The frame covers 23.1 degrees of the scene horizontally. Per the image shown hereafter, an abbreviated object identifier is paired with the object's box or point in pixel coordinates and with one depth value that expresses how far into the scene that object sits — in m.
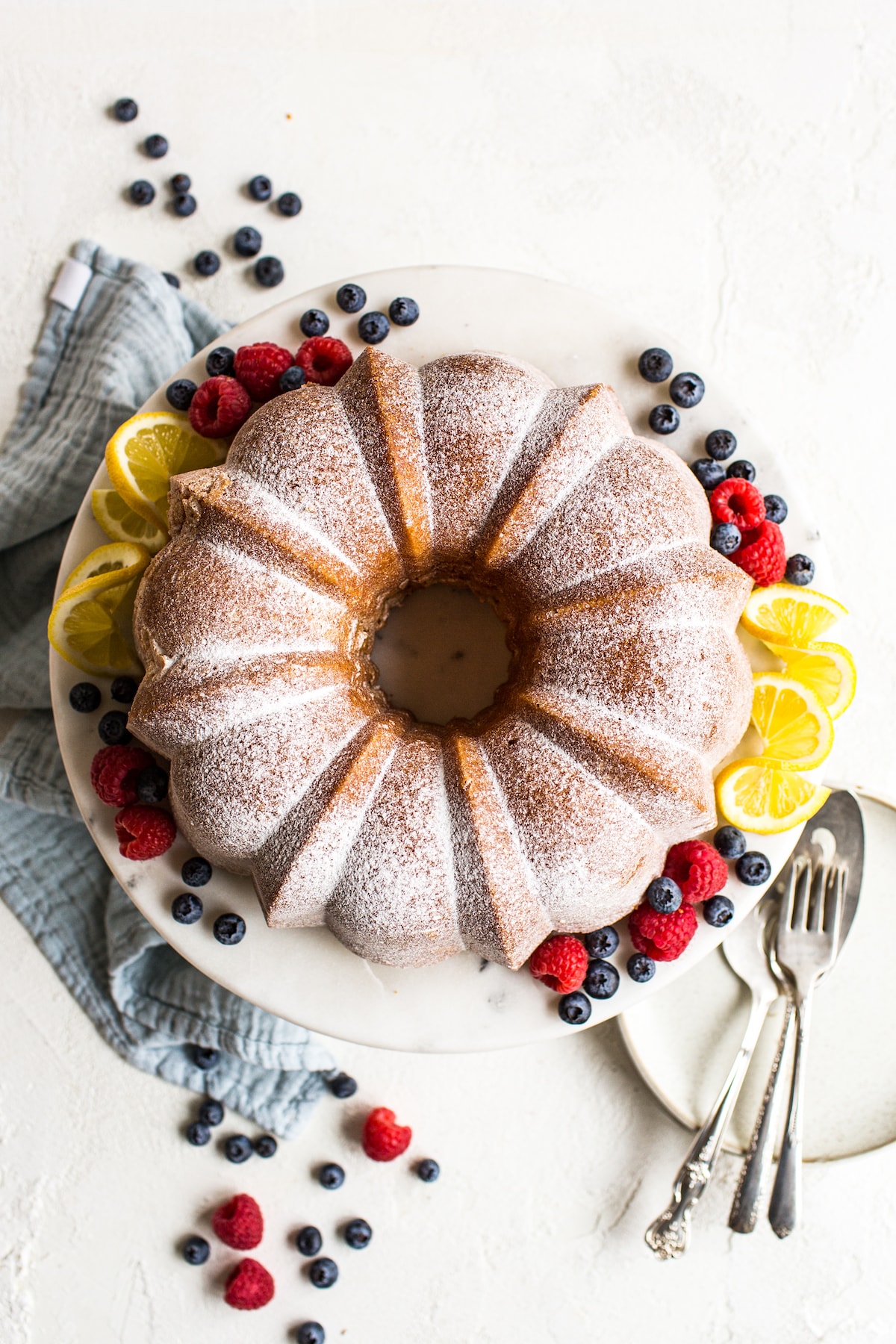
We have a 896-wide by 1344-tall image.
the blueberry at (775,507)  0.93
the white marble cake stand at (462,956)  0.91
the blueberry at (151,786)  0.91
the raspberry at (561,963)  0.90
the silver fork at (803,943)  0.99
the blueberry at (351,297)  0.93
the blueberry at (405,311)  0.93
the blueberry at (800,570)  0.92
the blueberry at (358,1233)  1.02
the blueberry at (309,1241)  1.02
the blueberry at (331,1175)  1.02
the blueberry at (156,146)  1.04
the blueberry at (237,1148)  1.02
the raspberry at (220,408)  0.92
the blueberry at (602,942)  0.91
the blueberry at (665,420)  0.93
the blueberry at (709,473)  0.93
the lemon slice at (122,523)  0.93
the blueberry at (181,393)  0.93
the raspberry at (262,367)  0.92
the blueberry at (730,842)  0.91
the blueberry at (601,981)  0.91
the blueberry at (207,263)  1.03
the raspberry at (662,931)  0.90
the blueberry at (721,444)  0.93
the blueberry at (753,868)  0.91
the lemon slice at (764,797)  0.91
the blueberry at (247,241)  1.03
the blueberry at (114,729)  0.92
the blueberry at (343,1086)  1.02
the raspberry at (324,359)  0.92
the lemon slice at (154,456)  0.91
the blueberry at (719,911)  0.91
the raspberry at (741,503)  0.92
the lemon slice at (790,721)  0.90
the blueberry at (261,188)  1.04
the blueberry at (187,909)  0.91
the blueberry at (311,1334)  1.01
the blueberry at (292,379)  0.92
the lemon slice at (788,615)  0.91
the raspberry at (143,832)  0.90
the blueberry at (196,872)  0.91
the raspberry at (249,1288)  1.01
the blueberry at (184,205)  1.04
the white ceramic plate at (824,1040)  1.00
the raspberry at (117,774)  0.91
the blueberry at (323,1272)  1.02
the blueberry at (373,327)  0.93
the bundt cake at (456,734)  0.87
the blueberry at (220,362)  0.93
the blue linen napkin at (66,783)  1.00
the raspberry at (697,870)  0.90
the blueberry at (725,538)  0.91
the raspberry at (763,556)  0.91
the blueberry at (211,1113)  1.02
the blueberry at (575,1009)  0.91
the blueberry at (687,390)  0.93
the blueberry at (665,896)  0.90
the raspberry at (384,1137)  1.01
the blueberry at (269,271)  1.03
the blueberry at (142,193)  1.04
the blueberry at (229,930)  0.91
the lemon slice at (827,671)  0.91
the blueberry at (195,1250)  1.02
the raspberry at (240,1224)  1.01
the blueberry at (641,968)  0.91
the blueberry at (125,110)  1.04
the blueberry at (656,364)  0.93
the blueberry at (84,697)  0.92
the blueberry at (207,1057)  1.02
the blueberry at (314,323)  0.93
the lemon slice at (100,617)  0.90
